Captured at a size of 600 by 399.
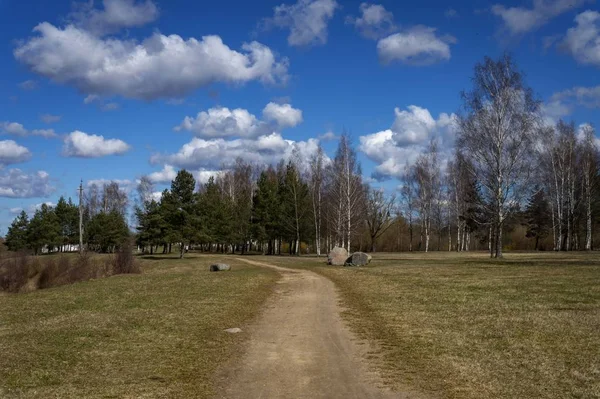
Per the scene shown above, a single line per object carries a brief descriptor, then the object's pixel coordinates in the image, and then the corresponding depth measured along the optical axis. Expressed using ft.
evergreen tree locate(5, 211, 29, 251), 240.53
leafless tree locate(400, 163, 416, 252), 233.14
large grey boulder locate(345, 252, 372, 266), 106.22
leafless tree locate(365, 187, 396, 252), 239.71
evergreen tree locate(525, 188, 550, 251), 210.75
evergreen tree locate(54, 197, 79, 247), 256.93
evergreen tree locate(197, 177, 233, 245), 179.11
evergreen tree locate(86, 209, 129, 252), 239.09
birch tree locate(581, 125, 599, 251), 170.50
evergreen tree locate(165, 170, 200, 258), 172.65
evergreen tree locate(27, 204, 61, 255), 238.48
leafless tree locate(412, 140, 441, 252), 218.38
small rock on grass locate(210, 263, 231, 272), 100.12
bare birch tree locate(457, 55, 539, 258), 116.26
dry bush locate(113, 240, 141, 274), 103.52
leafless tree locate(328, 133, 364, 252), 162.40
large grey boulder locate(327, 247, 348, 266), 111.04
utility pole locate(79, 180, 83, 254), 202.57
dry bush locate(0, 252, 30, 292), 88.17
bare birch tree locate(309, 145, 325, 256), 200.13
